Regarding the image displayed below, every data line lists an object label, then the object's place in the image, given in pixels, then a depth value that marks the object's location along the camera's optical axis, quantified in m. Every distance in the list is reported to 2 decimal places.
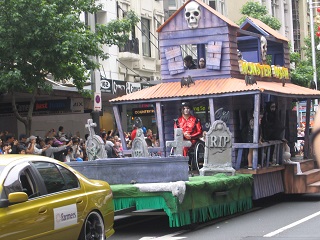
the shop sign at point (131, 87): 29.47
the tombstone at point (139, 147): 15.21
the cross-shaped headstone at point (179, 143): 14.69
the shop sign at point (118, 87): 28.06
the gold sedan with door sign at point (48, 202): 8.55
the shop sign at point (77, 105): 27.12
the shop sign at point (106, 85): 27.73
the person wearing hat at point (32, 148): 19.50
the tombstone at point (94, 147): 15.16
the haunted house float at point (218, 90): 16.03
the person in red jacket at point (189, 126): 16.02
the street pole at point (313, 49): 46.59
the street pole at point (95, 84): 22.70
